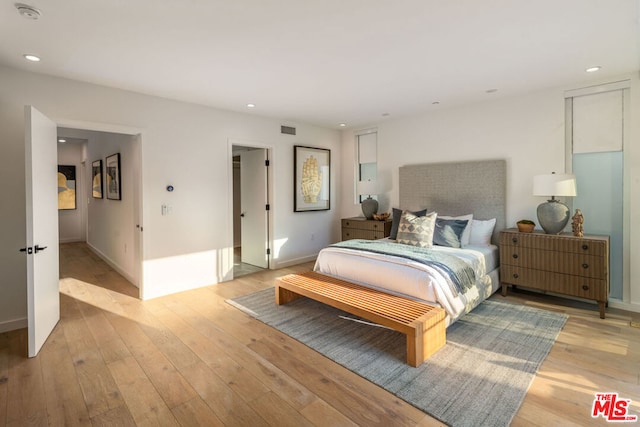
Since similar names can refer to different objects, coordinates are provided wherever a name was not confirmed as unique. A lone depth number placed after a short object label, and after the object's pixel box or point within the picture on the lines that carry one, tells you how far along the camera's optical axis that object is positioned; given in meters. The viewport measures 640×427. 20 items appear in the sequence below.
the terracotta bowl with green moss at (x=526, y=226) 3.78
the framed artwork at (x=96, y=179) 6.04
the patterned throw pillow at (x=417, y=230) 3.88
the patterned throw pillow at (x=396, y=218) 4.57
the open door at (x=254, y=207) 5.35
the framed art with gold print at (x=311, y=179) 5.60
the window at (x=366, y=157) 5.84
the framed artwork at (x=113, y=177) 5.05
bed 2.94
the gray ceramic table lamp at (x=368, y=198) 5.33
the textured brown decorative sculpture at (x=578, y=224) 3.44
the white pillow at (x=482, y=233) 4.21
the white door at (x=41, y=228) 2.56
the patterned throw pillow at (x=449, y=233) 4.00
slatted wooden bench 2.40
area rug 1.99
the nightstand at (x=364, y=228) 5.15
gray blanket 3.02
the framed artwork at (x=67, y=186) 7.85
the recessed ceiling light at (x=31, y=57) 2.79
